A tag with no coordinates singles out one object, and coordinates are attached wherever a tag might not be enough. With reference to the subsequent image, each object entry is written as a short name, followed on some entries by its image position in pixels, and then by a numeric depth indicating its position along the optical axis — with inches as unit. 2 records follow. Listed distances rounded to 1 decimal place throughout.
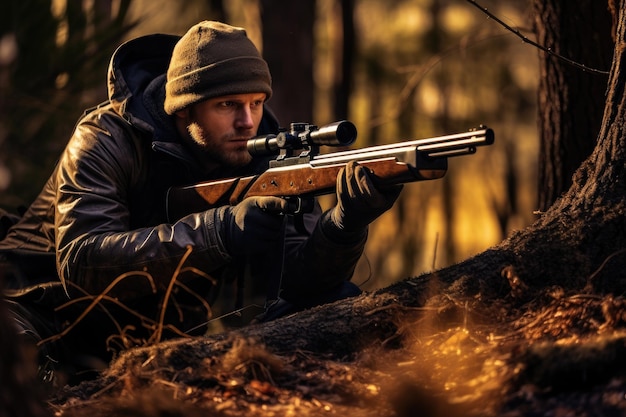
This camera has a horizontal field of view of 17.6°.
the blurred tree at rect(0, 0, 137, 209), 596.0
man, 366.2
